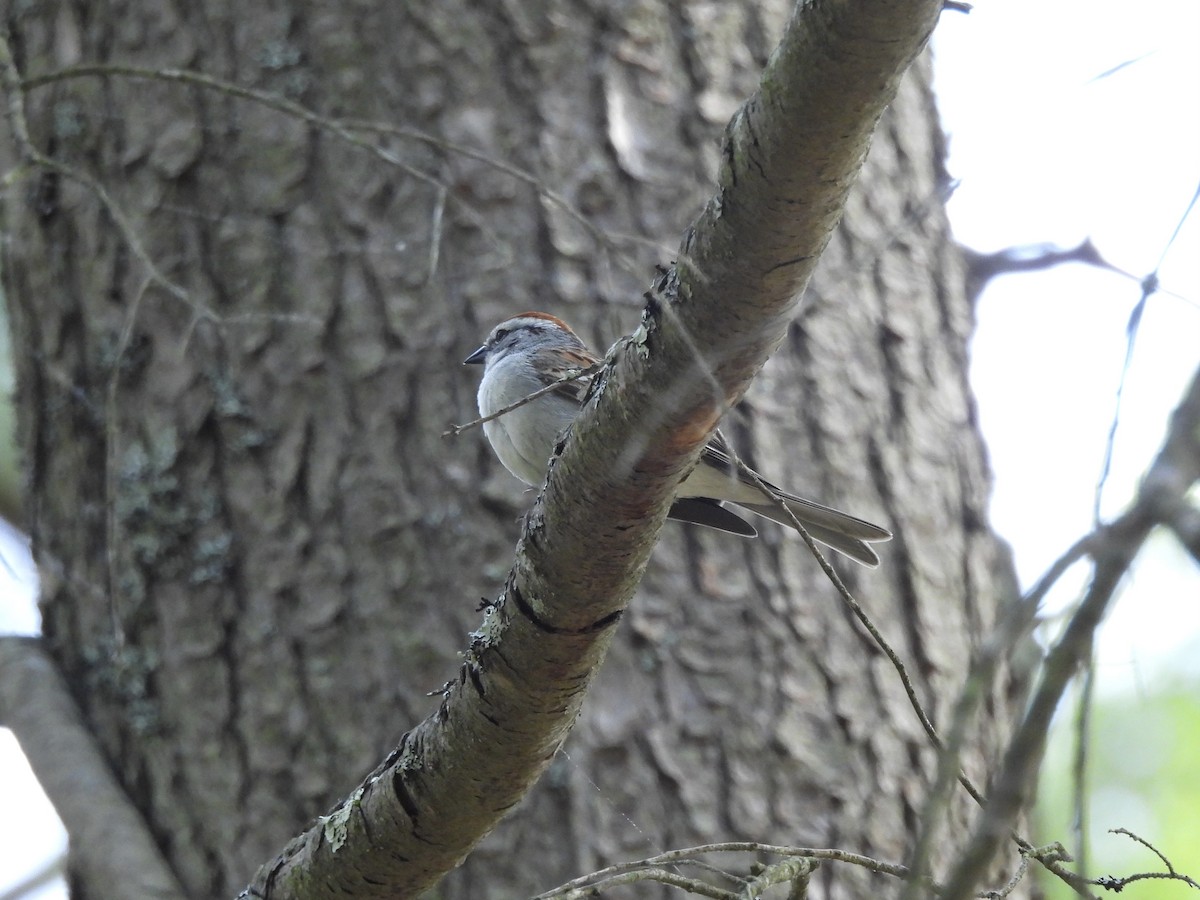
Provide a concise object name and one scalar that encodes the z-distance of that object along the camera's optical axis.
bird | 7.59
